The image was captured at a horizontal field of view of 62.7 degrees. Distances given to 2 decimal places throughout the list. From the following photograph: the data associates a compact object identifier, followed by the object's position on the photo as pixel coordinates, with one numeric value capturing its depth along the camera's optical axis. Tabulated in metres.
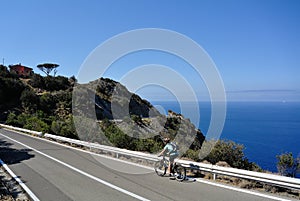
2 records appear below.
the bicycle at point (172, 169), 7.88
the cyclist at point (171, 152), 8.24
